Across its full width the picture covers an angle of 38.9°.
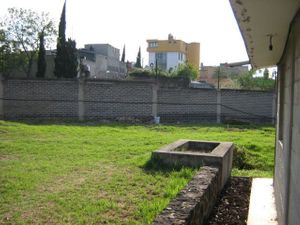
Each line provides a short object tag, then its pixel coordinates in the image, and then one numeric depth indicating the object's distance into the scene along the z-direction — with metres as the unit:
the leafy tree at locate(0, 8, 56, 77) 28.98
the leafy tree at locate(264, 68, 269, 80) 39.28
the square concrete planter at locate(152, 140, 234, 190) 7.38
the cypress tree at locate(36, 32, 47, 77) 27.38
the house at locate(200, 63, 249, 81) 72.31
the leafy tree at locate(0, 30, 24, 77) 28.25
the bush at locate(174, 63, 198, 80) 42.50
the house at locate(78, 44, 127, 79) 43.50
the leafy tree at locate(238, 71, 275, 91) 39.13
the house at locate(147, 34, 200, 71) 72.94
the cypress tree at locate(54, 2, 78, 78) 27.39
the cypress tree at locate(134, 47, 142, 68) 62.09
